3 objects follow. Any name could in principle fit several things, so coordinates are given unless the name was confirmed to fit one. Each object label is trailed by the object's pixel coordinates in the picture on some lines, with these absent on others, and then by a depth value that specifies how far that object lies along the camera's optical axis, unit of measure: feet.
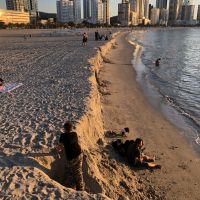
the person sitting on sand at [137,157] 18.65
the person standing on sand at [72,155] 13.74
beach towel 29.25
